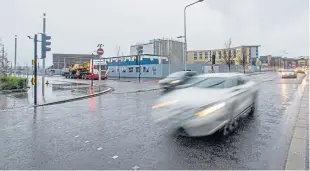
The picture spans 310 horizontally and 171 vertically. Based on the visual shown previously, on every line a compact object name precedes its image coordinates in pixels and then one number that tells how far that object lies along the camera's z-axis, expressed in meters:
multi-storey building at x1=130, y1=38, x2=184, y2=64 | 99.14
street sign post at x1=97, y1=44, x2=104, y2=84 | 24.48
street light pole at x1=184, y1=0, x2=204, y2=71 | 26.91
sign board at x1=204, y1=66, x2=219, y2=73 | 48.84
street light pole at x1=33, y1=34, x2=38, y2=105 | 12.97
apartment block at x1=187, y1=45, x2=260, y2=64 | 121.49
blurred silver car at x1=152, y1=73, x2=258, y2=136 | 5.59
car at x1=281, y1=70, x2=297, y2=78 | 36.03
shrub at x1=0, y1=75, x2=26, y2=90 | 20.01
